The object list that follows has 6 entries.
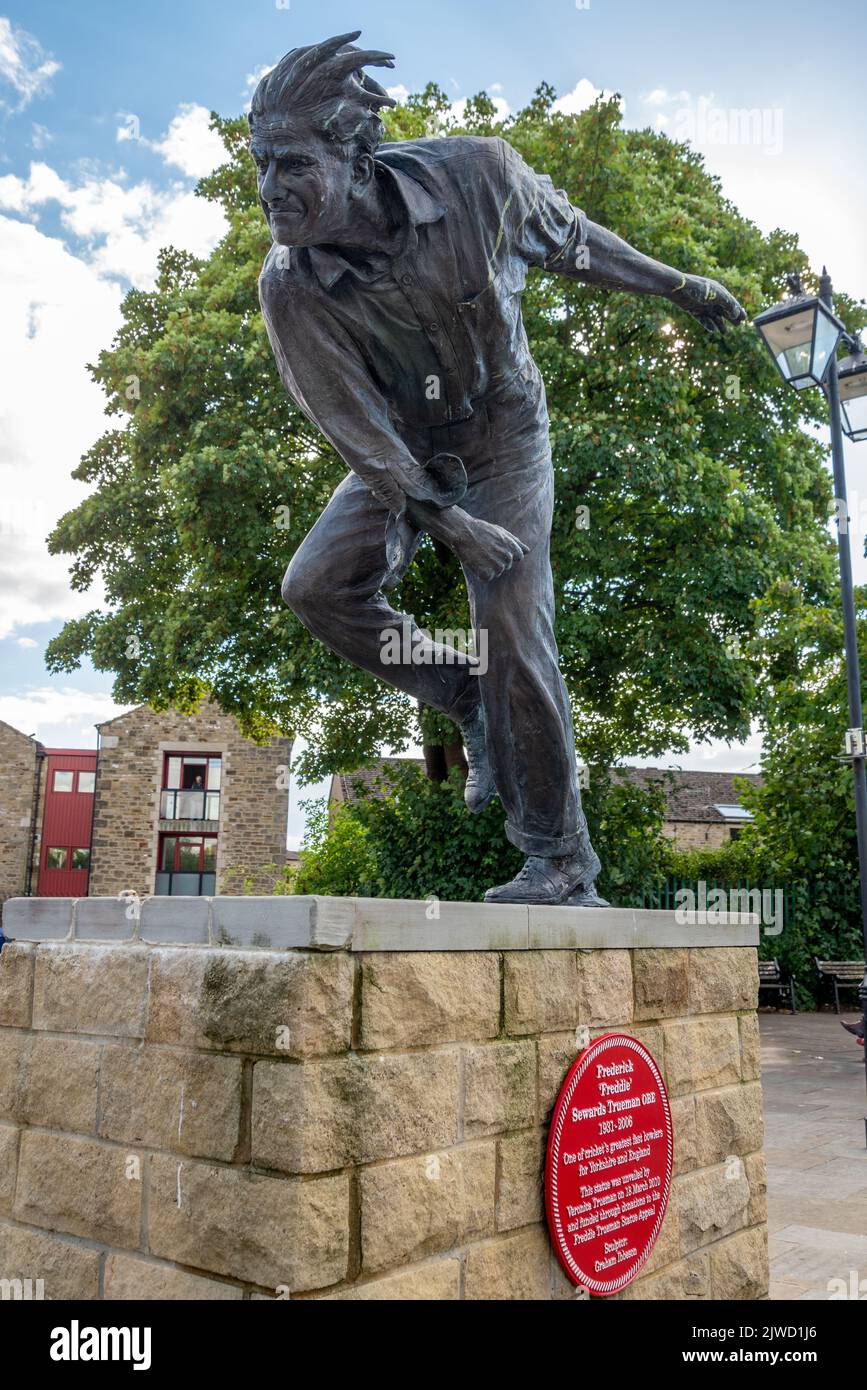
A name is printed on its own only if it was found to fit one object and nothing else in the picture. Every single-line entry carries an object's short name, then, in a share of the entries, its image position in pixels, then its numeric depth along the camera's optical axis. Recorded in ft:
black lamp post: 26.14
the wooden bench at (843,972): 54.95
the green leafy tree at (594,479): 44.19
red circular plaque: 9.05
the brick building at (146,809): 104.94
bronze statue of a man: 8.99
